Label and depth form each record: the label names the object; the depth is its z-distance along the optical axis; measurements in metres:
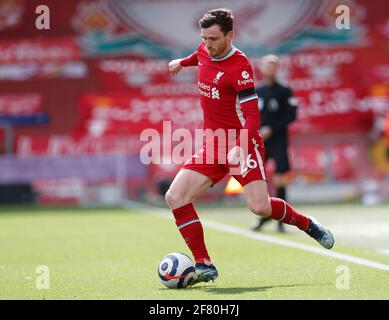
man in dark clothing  26.78
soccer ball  15.24
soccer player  15.73
